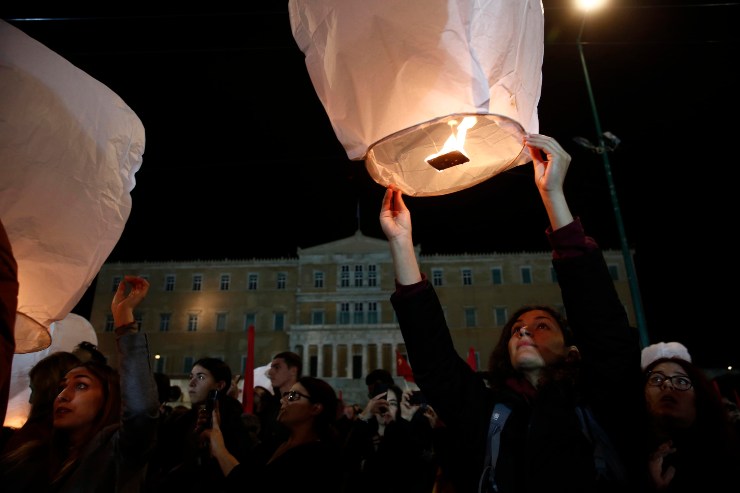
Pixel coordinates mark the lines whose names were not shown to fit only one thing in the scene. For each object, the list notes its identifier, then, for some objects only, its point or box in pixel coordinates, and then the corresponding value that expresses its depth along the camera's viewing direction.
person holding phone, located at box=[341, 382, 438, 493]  3.92
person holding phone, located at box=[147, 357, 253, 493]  3.32
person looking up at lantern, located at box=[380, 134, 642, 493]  1.83
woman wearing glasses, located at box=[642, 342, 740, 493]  2.07
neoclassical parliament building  43.91
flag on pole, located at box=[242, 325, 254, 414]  5.03
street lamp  9.17
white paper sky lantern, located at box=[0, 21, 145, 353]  1.66
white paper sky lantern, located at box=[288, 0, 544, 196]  1.46
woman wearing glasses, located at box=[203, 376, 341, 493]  2.94
